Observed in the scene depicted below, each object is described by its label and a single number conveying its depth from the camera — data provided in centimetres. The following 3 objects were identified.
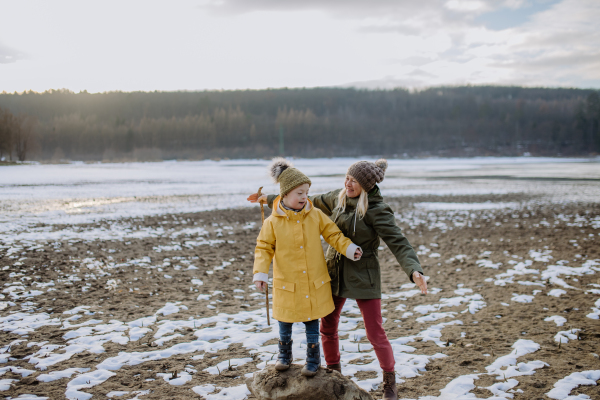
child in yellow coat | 293
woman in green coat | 309
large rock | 291
